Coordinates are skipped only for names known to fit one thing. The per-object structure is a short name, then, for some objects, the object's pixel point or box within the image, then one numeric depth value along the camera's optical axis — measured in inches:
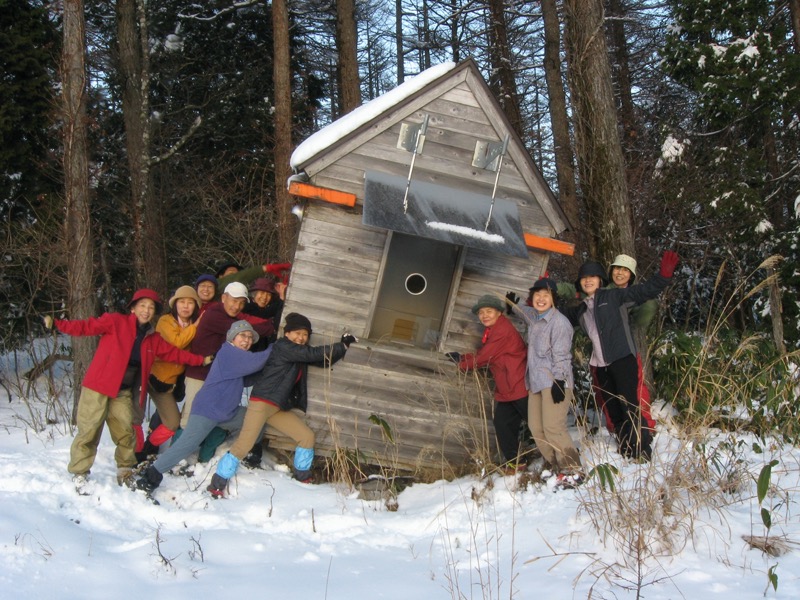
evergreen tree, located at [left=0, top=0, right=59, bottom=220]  376.5
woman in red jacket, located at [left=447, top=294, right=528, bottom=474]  224.2
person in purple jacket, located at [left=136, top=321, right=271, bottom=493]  216.4
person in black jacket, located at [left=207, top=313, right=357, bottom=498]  221.8
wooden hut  239.3
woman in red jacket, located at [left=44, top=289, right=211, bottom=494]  204.4
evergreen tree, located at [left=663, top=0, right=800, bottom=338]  382.9
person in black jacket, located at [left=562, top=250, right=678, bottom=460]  213.6
